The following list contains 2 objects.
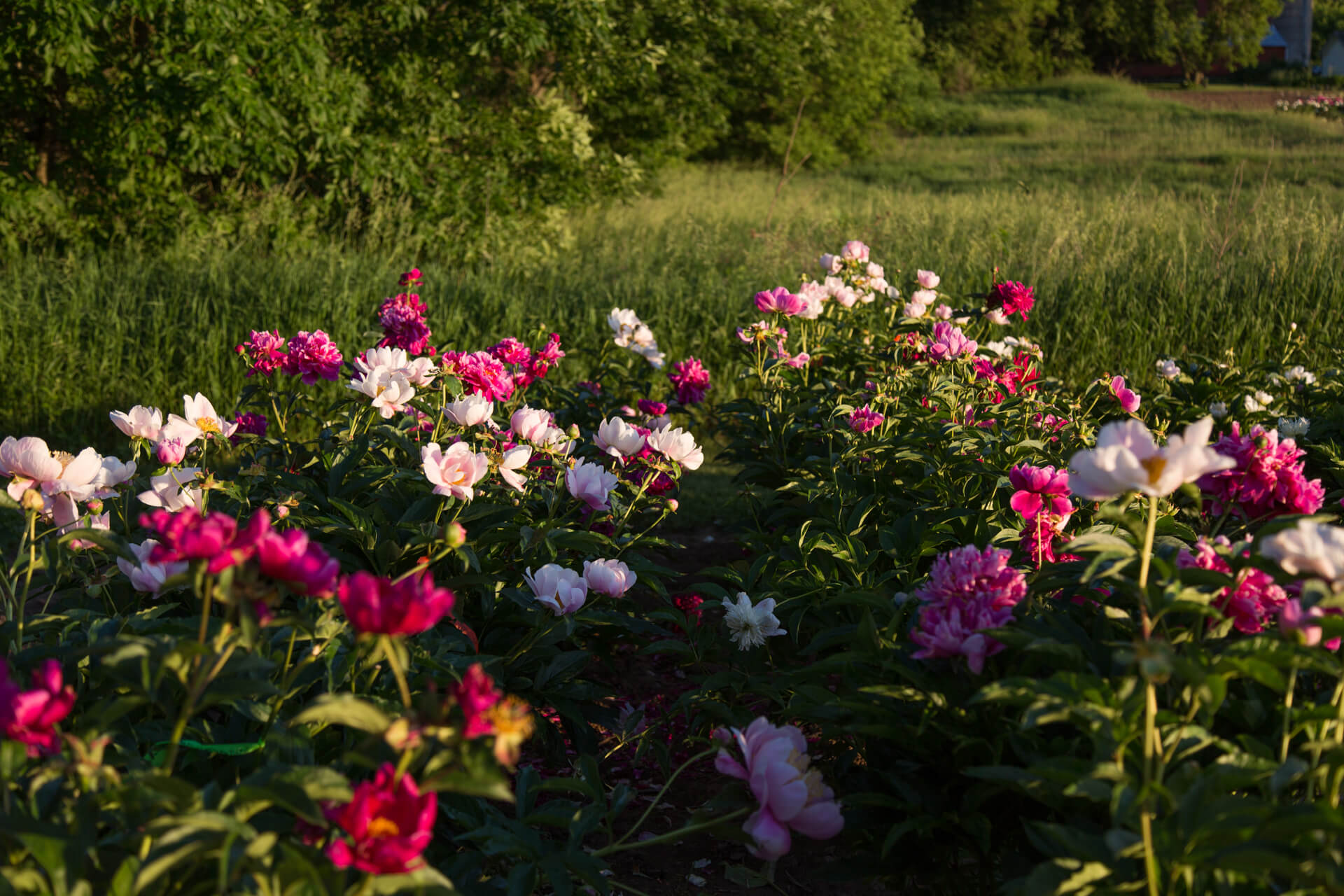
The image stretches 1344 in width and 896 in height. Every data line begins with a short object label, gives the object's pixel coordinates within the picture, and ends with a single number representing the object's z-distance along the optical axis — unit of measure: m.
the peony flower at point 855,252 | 3.42
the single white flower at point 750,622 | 1.75
